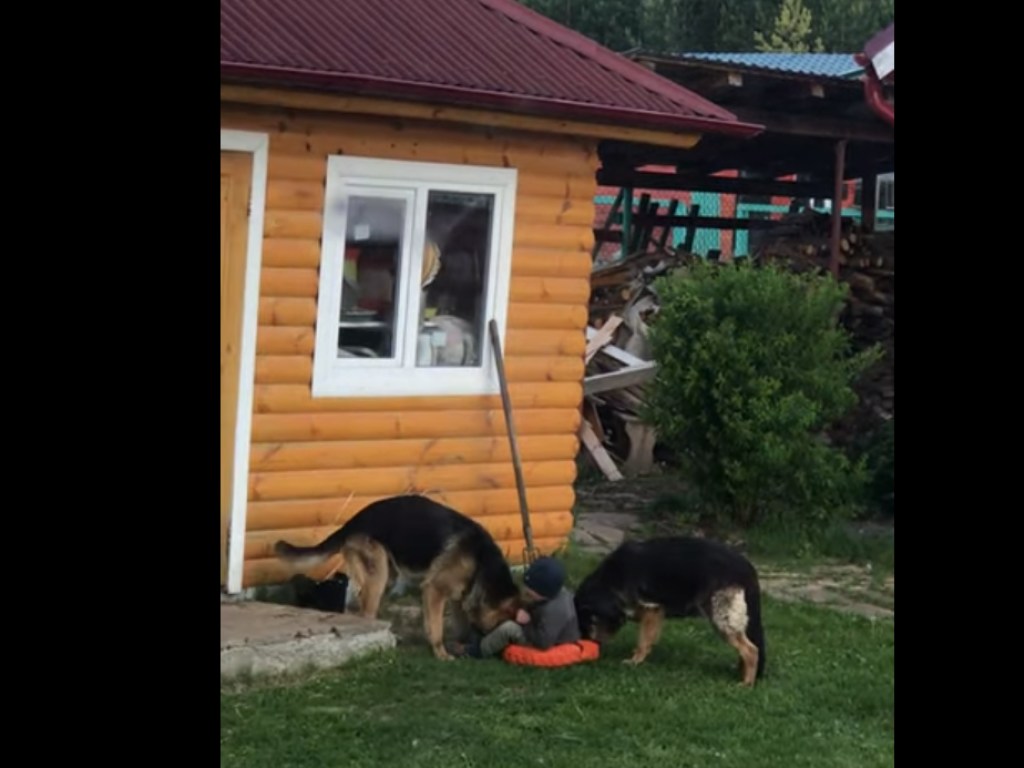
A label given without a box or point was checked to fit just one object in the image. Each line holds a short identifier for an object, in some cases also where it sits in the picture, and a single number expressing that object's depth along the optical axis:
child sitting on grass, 7.04
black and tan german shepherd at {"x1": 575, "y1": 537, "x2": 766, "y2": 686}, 6.71
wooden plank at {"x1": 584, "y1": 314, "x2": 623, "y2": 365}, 14.64
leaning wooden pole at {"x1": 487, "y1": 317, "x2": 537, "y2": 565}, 8.77
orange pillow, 6.99
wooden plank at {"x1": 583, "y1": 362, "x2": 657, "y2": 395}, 14.05
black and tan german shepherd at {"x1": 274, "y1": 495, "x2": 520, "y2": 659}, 7.20
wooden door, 7.80
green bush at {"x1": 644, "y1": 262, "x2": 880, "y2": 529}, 10.51
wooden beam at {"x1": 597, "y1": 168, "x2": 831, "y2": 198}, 17.34
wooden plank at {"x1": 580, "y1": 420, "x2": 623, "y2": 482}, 13.64
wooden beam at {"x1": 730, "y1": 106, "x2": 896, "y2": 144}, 13.94
